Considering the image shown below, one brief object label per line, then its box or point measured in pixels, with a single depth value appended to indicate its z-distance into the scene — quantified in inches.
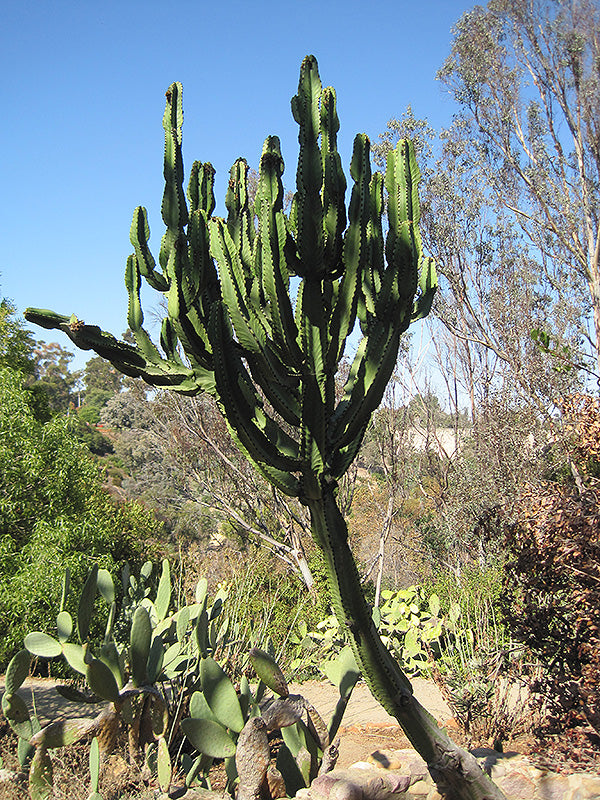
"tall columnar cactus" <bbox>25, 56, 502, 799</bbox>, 106.0
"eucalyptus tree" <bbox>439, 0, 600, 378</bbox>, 519.5
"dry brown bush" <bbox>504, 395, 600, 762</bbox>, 127.6
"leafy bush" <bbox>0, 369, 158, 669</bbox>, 212.5
